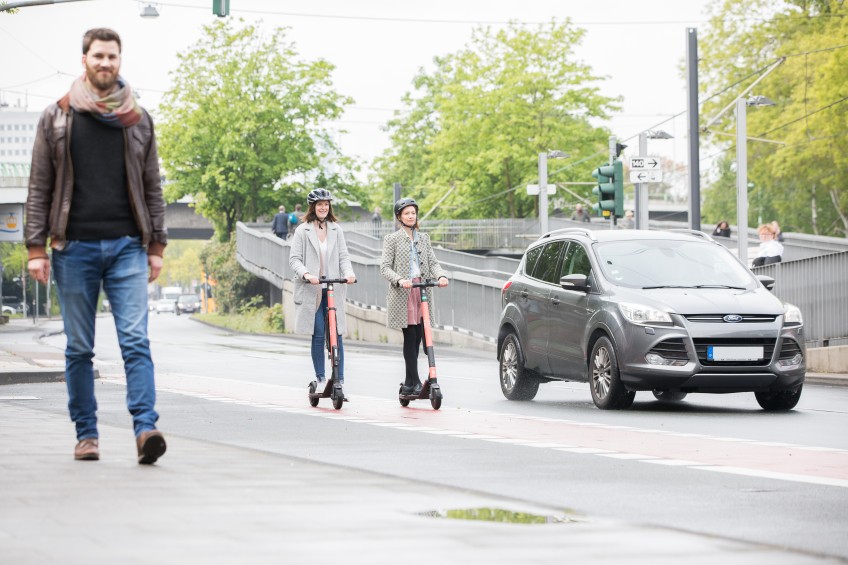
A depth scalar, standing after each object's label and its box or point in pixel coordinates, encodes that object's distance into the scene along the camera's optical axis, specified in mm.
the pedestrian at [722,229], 45734
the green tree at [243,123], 66312
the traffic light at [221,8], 25953
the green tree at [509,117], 67500
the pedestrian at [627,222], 56531
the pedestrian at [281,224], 51438
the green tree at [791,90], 56156
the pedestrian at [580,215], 60812
